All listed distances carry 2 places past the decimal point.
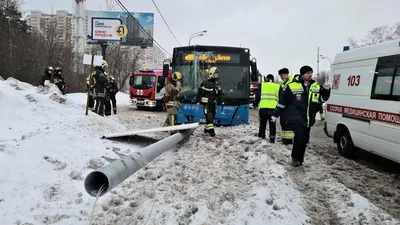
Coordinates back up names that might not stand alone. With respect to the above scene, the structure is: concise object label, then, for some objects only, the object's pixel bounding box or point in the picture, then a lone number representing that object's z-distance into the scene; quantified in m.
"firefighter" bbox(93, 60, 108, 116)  10.66
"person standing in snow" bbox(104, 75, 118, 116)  12.79
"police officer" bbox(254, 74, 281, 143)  8.64
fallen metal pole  2.85
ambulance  6.13
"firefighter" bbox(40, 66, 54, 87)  14.42
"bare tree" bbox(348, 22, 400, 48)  47.01
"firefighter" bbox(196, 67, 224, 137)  8.88
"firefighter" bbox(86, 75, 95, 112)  11.84
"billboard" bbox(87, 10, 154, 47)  31.23
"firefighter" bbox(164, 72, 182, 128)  9.38
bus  10.51
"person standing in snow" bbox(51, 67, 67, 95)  14.27
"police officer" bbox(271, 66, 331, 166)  6.06
